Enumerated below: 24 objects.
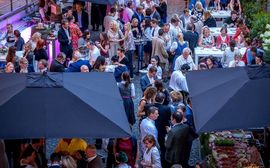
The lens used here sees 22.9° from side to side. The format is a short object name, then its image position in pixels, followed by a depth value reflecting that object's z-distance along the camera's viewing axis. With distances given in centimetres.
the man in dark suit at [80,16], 2056
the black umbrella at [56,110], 830
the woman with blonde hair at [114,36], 1641
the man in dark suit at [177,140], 1019
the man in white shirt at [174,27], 1691
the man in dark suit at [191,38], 1708
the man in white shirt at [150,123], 1056
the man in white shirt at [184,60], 1444
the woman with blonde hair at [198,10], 2045
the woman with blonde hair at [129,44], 1630
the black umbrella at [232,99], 861
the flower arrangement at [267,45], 1201
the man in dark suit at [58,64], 1298
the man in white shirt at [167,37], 1634
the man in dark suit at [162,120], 1092
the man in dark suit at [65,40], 1661
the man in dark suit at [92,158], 940
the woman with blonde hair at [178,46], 1578
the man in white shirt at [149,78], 1301
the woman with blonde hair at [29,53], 1471
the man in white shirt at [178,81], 1334
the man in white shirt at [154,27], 1691
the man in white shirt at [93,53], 1494
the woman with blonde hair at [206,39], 1711
